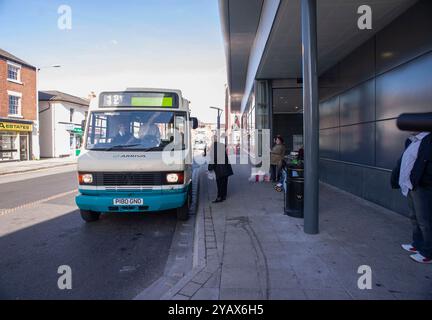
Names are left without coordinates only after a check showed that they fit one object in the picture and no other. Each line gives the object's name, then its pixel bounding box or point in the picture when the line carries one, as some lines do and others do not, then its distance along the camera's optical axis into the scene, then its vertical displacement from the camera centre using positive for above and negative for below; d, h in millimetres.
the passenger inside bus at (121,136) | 5843 +340
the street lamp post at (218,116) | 19894 +2500
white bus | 5418 -38
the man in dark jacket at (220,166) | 7758 -386
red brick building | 22641 +3641
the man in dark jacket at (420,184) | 3705 -450
